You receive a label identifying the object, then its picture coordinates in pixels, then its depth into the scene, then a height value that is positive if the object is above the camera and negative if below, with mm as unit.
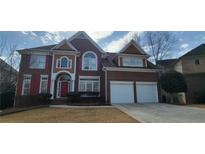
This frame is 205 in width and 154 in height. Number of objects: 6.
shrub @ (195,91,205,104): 16547 -752
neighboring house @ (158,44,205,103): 18453 +3132
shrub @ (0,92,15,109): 16431 -1026
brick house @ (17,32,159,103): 15945 +2225
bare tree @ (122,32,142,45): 25653 +9957
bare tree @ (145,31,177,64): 25433 +8526
